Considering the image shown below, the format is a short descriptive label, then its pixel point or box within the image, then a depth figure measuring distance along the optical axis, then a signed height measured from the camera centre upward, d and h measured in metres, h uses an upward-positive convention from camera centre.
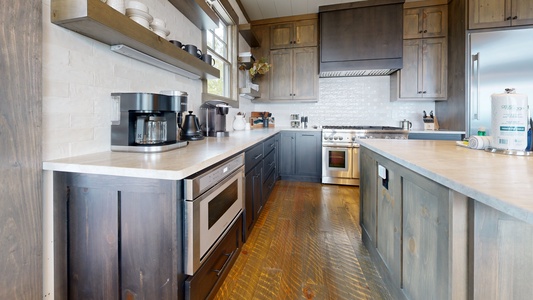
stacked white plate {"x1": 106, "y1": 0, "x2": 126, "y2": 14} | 1.18 +0.70
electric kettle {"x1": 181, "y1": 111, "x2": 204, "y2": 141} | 1.96 +0.11
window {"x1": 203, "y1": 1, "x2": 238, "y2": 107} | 2.95 +1.18
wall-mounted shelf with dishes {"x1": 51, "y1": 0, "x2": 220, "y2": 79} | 0.97 +0.55
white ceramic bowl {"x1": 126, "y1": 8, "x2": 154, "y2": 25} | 1.27 +0.71
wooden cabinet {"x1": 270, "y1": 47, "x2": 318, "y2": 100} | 4.14 +1.22
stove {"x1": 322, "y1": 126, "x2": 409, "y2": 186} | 3.72 -0.17
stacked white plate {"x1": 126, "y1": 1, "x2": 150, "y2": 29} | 1.27 +0.71
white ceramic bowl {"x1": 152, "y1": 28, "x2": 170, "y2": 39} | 1.46 +0.69
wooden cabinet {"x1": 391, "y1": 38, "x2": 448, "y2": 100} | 3.66 +1.14
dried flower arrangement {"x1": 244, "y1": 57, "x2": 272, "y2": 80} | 3.89 +1.26
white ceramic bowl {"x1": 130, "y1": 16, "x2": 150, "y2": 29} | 1.28 +0.67
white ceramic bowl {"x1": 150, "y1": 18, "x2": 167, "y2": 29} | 1.44 +0.74
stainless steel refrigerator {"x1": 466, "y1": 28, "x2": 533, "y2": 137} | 2.99 +0.98
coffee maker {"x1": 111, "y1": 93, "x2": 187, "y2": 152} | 1.26 +0.12
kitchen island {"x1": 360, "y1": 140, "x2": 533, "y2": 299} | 0.69 -0.29
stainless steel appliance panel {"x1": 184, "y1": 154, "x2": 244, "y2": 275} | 1.01 -0.34
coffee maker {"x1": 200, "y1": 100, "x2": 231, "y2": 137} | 2.31 +0.26
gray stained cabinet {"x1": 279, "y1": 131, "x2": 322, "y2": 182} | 3.94 -0.21
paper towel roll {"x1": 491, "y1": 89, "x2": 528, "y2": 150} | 1.04 +0.11
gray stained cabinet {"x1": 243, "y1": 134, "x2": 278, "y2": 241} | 1.97 -0.37
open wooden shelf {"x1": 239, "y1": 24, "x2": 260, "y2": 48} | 3.41 +1.69
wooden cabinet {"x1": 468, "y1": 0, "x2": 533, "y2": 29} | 3.03 +1.69
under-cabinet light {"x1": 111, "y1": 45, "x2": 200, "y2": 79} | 1.34 +0.55
